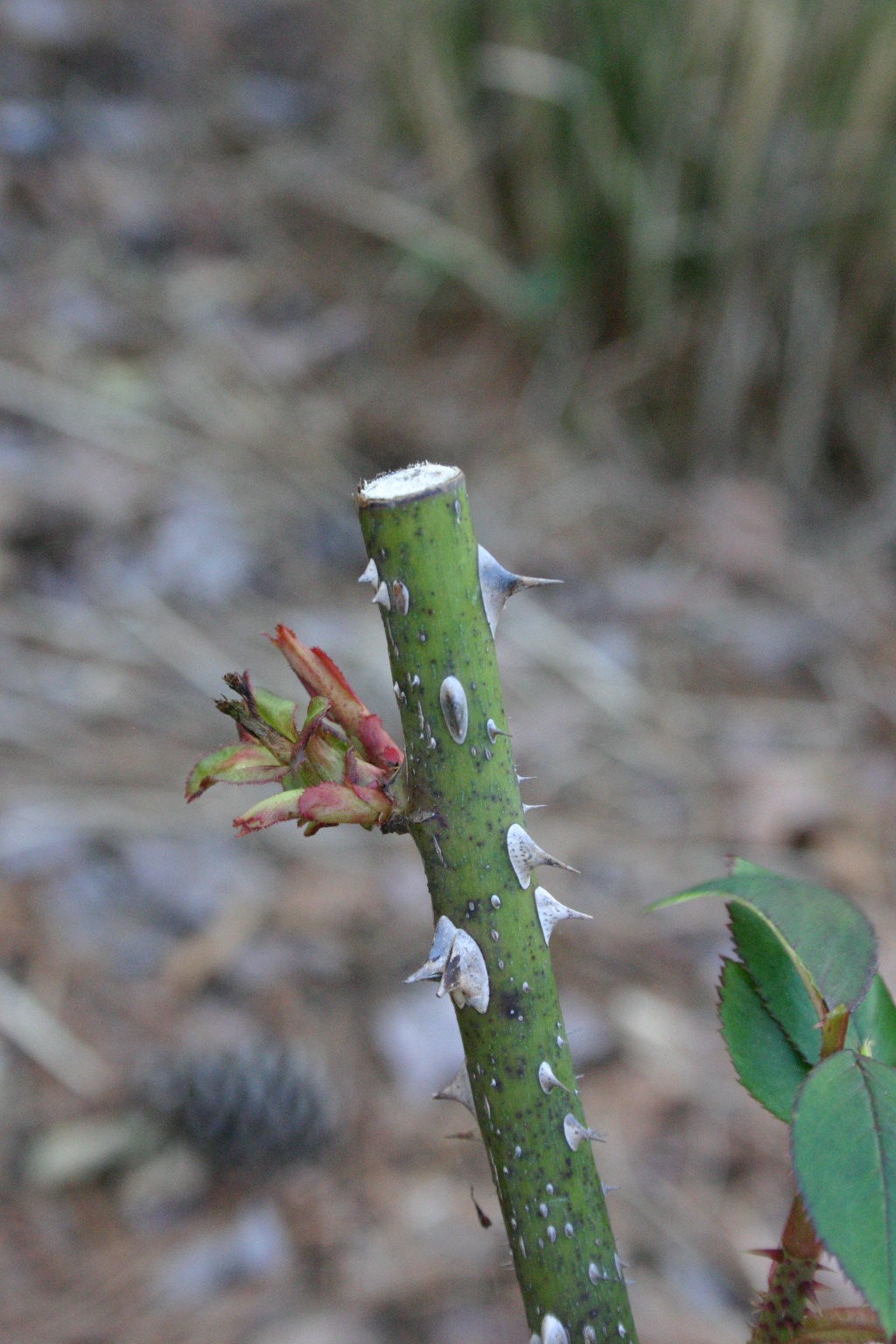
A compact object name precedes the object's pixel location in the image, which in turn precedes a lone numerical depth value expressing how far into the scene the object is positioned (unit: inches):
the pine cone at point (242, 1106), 27.5
